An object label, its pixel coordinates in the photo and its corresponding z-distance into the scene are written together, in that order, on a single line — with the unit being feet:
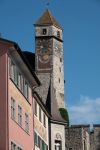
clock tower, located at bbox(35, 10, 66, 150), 244.29
